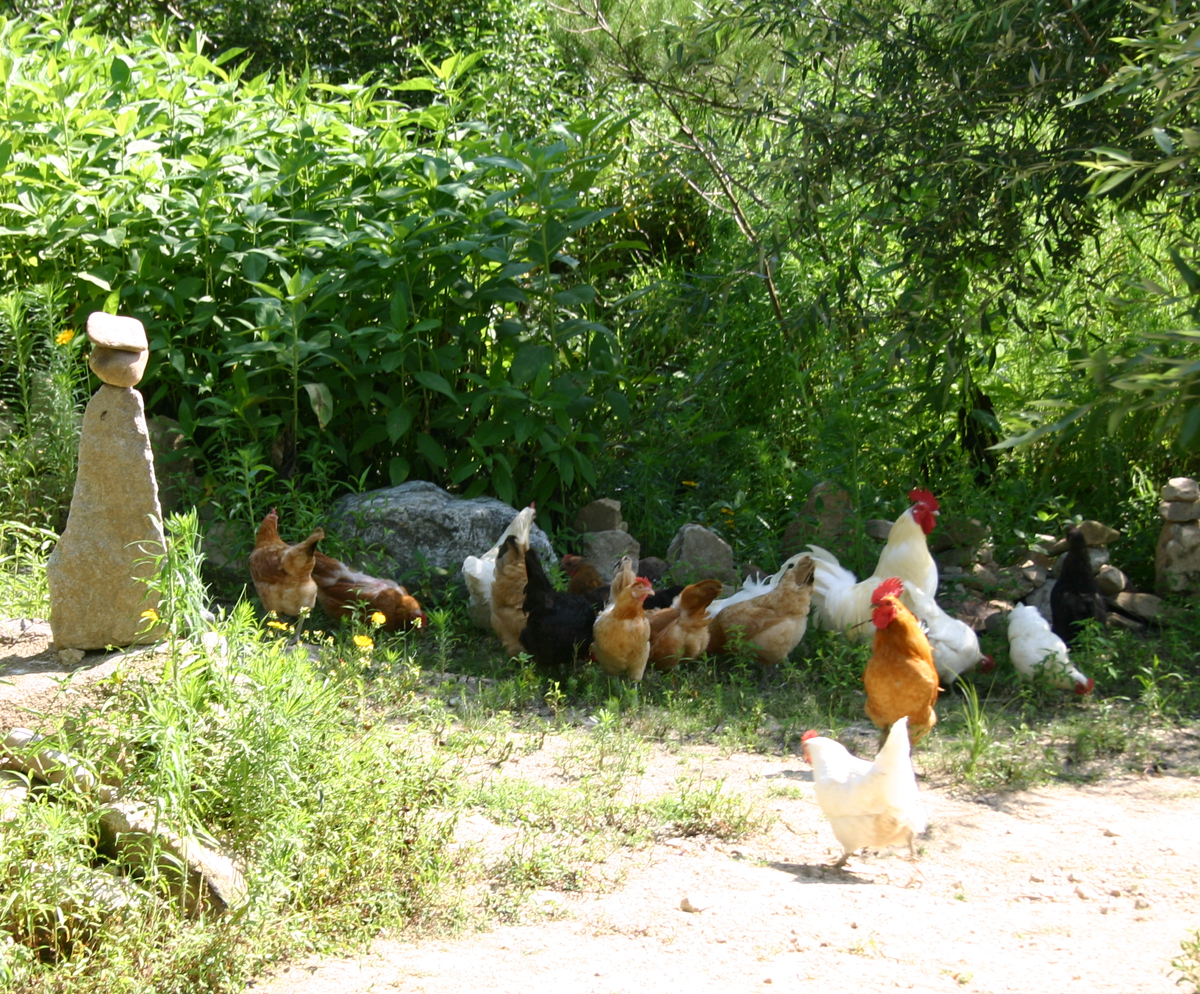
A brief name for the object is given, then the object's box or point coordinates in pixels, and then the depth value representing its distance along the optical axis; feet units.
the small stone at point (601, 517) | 22.97
